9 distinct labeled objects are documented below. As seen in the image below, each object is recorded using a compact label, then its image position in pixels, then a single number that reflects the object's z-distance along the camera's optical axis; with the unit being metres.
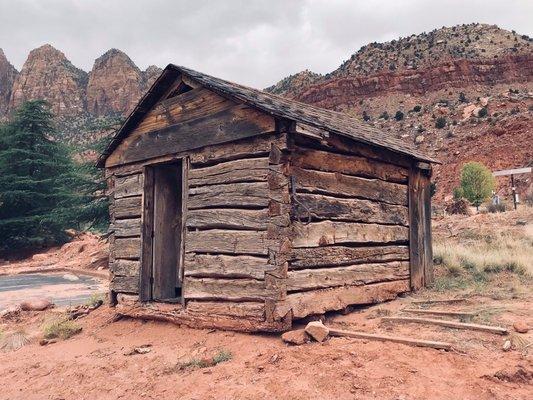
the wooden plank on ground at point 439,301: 6.65
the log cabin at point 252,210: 5.54
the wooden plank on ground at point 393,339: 4.50
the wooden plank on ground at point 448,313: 5.59
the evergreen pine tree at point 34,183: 24.33
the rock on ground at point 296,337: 5.01
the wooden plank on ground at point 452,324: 4.78
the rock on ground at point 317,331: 5.02
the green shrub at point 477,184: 27.14
